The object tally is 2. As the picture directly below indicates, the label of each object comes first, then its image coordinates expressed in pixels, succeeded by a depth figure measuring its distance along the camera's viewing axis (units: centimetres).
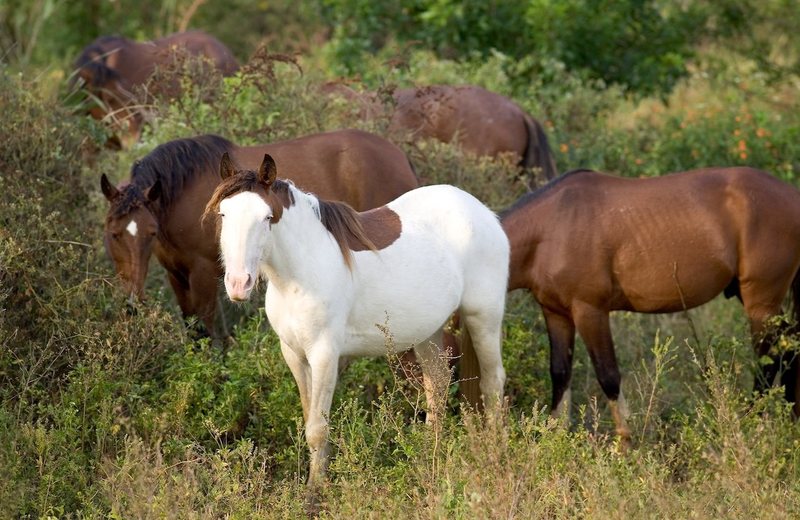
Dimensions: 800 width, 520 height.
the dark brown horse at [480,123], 1970
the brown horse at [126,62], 2239
